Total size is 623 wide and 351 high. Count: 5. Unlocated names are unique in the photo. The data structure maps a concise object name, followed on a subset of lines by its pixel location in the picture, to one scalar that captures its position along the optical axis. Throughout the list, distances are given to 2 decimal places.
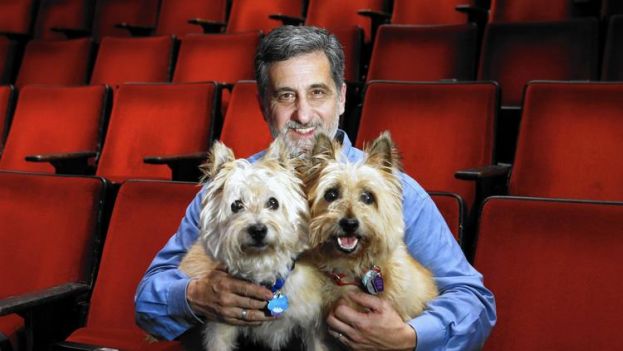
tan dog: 0.93
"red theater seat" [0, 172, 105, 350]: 1.56
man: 0.97
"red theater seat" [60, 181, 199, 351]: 1.50
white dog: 0.93
